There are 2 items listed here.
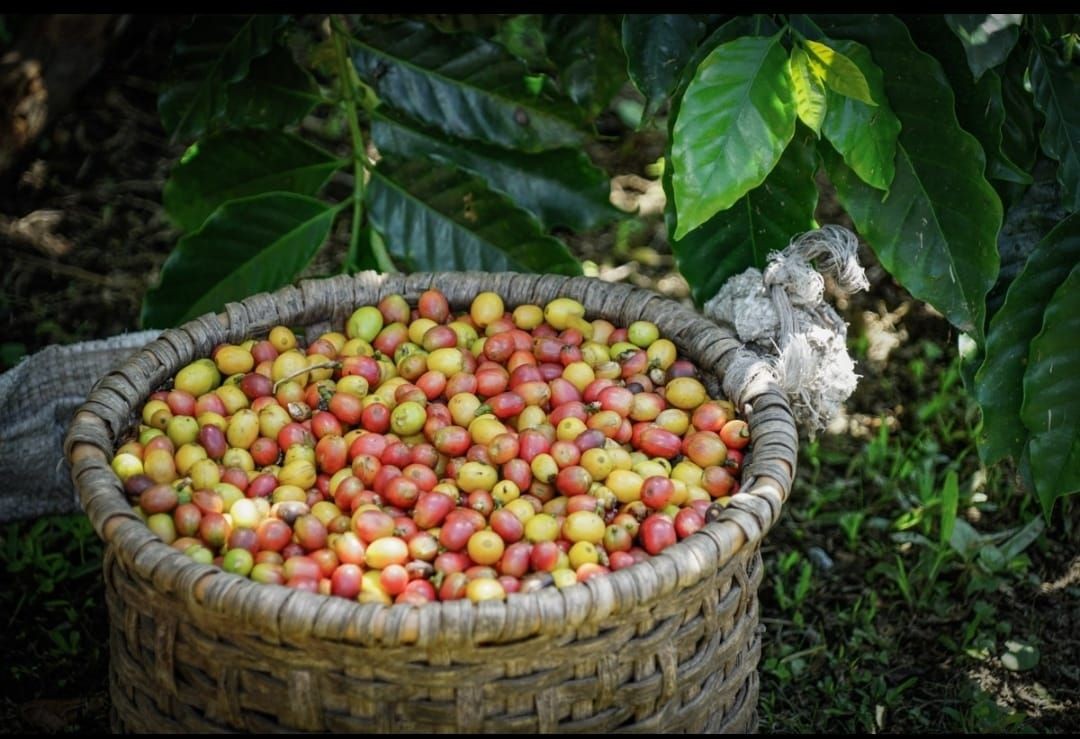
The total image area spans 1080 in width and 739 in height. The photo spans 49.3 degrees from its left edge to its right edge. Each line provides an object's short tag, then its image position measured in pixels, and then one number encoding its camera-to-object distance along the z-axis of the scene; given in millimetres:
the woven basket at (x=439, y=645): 1472
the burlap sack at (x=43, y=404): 2396
